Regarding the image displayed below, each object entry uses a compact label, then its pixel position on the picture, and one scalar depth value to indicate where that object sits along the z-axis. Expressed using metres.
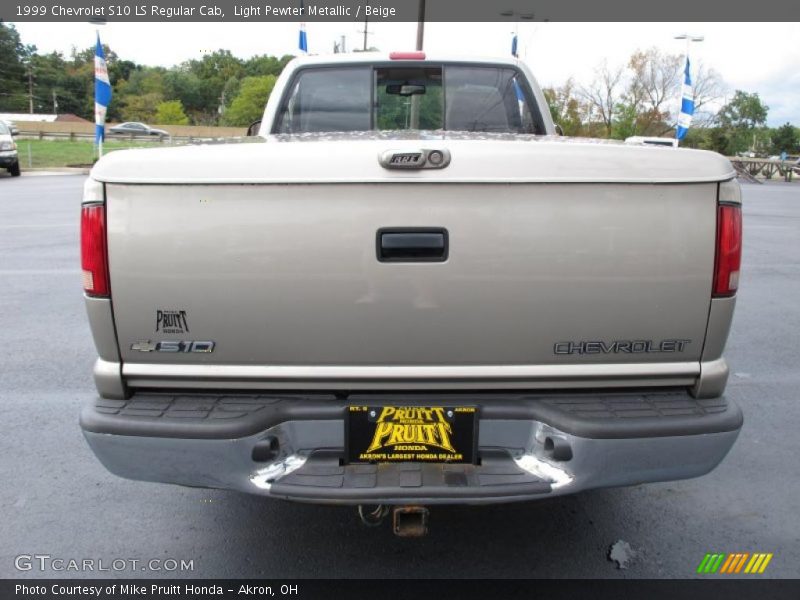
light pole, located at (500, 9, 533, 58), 24.94
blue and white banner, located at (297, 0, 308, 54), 22.39
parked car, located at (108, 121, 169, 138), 63.56
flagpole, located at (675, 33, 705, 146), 22.39
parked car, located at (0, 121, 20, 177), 22.58
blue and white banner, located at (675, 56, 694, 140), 22.39
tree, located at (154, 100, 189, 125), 84.81
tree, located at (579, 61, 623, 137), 55.19
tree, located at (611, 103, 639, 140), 50.78
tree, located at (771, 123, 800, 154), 100.31
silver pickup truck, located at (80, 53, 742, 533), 2.36
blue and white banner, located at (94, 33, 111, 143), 20.20
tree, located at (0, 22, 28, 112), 95.69
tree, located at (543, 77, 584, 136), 47.66
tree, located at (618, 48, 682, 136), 55.56
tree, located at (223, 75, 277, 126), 78.12
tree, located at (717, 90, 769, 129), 88.69
